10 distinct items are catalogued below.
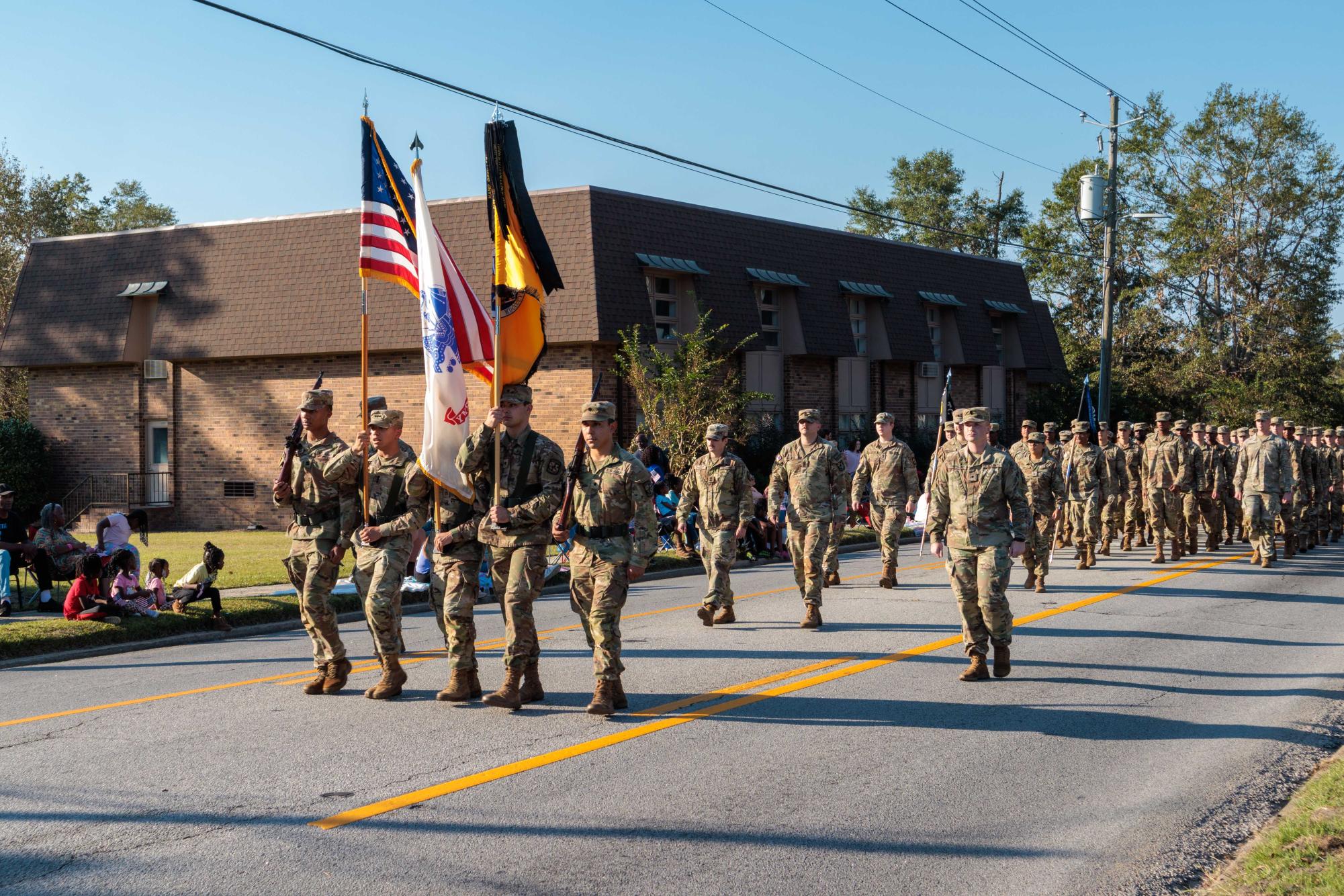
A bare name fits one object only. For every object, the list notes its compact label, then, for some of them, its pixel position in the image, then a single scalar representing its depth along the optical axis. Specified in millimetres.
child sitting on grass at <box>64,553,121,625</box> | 12617
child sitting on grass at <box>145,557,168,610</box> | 13219
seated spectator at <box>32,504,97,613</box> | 14586
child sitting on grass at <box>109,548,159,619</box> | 12797
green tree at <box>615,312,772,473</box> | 24109
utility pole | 31000
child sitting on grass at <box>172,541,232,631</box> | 13023
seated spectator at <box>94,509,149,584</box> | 13969
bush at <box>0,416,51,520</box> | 31500
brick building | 27656
